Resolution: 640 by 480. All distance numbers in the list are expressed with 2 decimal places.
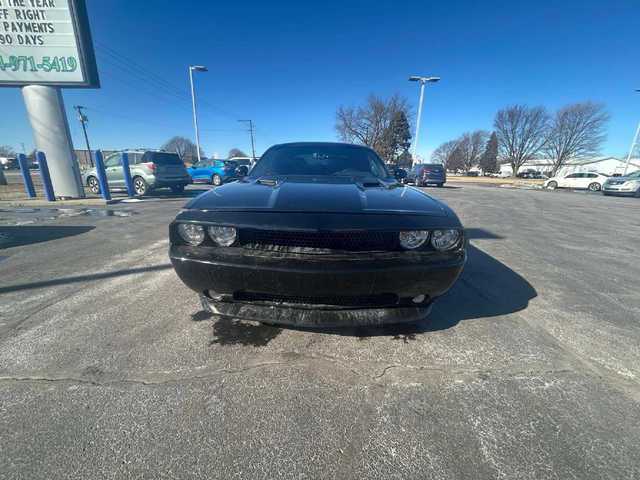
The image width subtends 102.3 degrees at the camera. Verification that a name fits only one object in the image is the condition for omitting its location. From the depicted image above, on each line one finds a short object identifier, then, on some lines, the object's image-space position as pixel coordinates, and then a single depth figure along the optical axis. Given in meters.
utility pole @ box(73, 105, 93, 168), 33.03
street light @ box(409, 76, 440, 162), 19.72
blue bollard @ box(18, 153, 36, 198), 8.62
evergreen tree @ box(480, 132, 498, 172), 58.24
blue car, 15.38
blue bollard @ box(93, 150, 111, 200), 7.95
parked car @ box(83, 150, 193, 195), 9.80
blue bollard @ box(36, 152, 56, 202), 8.06
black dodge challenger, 1.53
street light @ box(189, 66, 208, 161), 17.14
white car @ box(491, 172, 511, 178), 64.08
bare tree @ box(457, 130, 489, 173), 61.00
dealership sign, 7.67
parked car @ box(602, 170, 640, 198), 15.09
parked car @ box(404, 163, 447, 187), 17.98
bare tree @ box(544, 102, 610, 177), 37.88
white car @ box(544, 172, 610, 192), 20.70
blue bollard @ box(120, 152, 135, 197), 9.11
